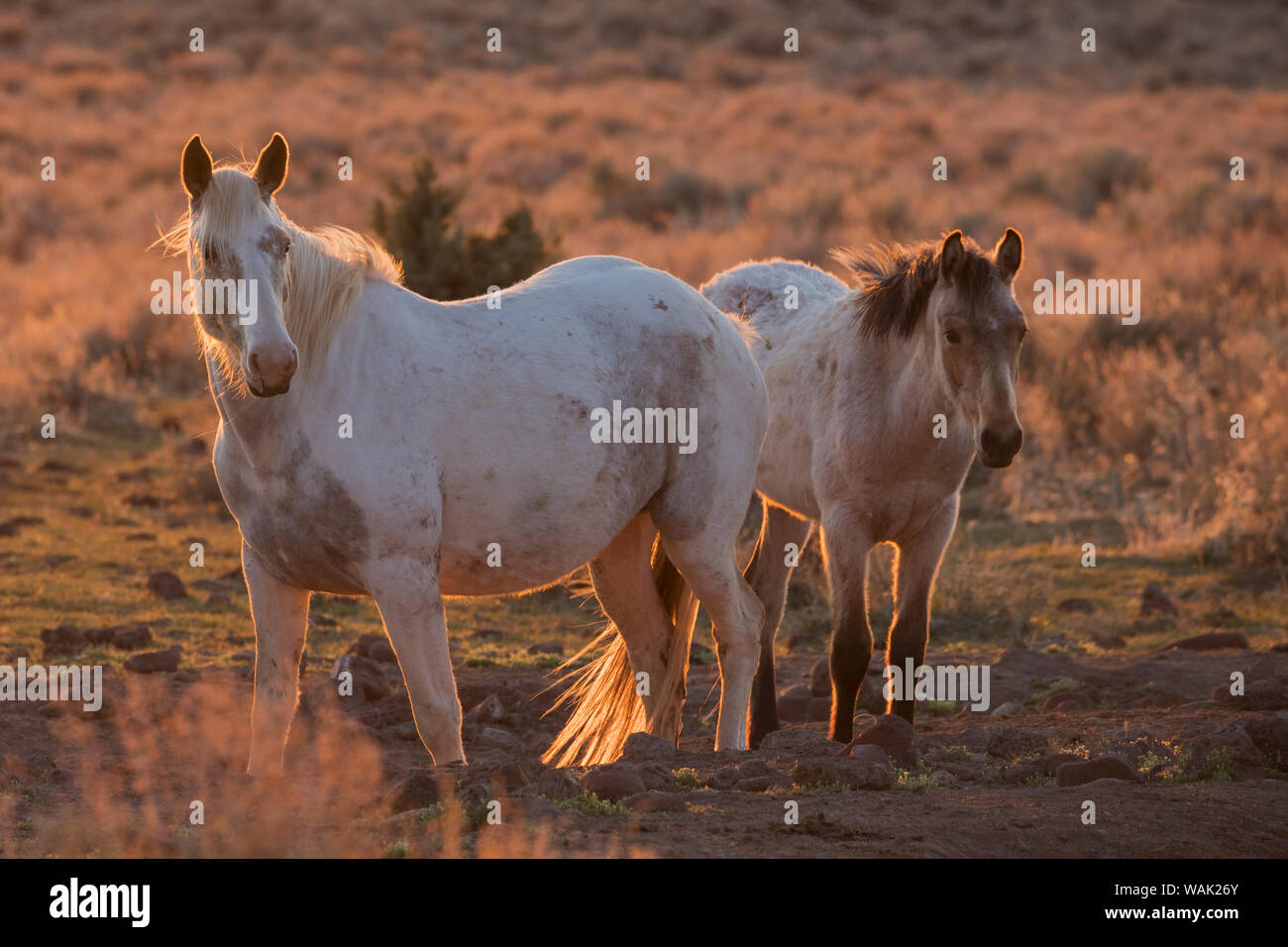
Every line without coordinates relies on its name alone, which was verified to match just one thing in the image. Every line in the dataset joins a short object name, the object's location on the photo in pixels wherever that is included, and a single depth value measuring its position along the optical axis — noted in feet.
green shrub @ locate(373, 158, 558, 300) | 53.78
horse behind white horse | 21.93
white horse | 17.90
